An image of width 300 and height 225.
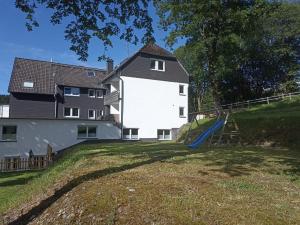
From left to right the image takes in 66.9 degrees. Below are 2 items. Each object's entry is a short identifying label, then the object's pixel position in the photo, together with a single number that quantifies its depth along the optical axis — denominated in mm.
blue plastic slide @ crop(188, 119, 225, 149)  11845
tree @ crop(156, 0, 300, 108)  19874
